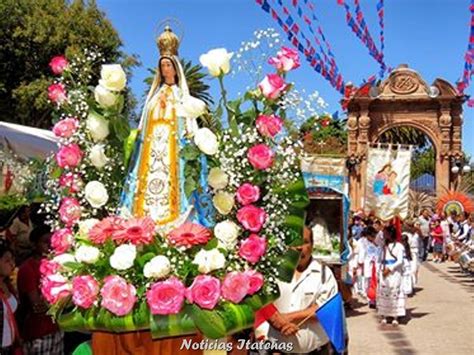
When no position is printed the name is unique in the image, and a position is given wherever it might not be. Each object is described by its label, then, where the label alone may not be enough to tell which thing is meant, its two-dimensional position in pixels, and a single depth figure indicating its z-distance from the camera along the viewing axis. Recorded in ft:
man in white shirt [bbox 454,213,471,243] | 67.32
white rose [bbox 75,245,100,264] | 11.50
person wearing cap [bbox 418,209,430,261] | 76.83
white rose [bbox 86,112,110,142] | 12.69
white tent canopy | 23.25
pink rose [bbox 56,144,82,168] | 12.74
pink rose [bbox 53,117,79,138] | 12.85
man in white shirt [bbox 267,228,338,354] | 15.28
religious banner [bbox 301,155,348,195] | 40.55
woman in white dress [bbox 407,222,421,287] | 48.09
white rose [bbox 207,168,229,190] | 12.17
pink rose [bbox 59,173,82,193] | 12.86
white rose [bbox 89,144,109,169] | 12.66
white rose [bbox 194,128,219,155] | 12.20
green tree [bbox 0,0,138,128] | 69.15
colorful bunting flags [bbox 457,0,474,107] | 48.75
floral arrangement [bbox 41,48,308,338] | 11.12
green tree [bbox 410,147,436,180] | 195.25
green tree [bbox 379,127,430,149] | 158.71
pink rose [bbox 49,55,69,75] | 13.12
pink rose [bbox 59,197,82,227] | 12.65
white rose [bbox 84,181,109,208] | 12.48
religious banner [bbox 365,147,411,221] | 36.99
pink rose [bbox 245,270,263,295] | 11.70
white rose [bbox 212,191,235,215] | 12.26
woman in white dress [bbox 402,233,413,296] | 36.65
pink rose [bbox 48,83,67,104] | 13.01
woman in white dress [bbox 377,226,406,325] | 35.94
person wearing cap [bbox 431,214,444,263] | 78.63
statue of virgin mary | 13.16
